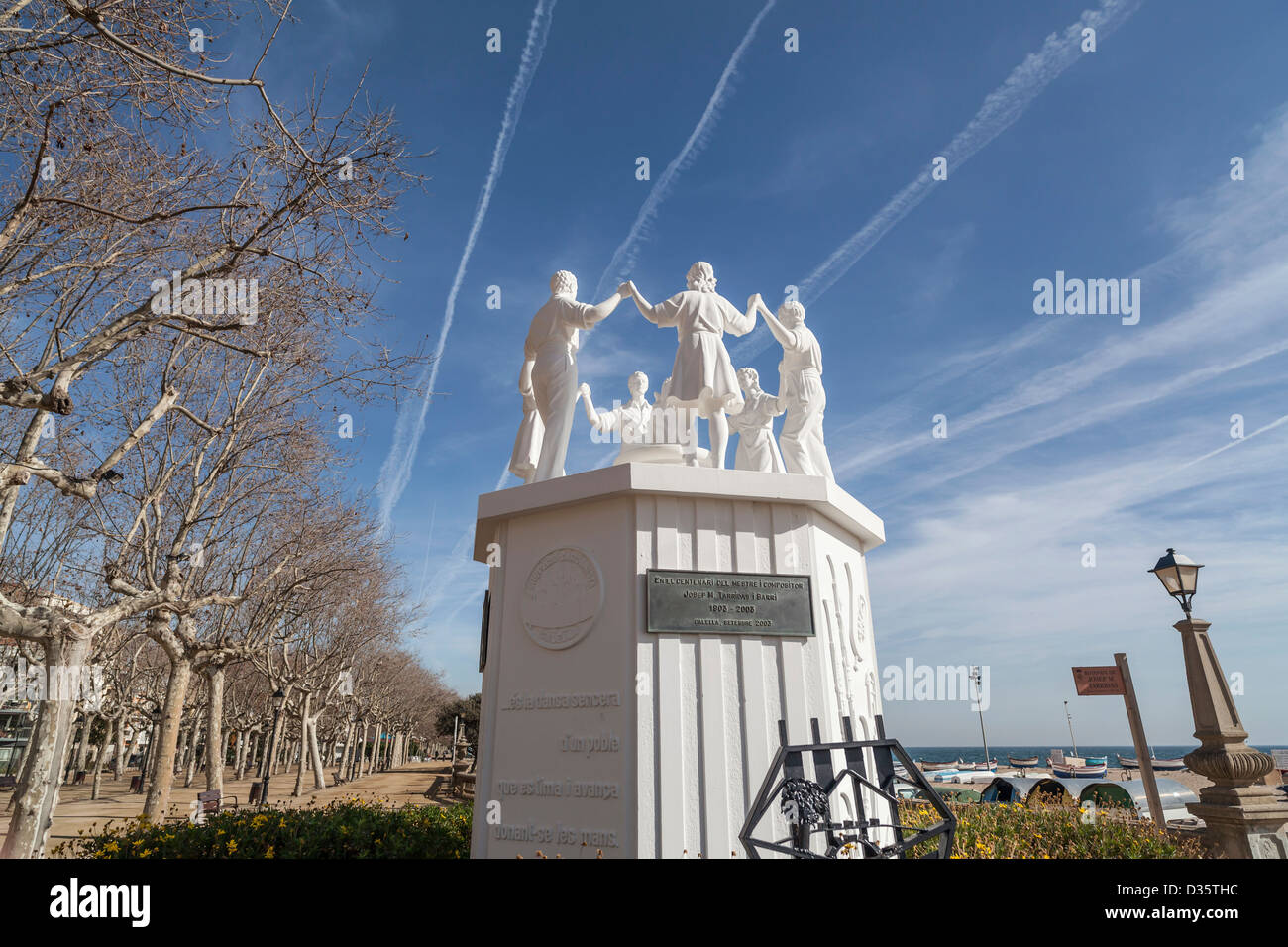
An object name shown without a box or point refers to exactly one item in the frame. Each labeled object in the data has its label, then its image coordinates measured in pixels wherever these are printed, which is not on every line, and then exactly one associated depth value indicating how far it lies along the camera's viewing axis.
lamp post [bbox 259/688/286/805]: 20.88
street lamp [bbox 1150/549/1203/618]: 8.76
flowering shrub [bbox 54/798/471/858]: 6.53
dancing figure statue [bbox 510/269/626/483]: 7.13
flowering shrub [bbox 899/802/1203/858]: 5.75
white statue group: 7.07
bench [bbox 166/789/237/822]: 13.84
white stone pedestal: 5.23
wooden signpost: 10.30
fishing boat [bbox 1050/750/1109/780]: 40.34
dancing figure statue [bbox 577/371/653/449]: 8.84
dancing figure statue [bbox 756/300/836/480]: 8.17
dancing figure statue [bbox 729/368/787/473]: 8.29
